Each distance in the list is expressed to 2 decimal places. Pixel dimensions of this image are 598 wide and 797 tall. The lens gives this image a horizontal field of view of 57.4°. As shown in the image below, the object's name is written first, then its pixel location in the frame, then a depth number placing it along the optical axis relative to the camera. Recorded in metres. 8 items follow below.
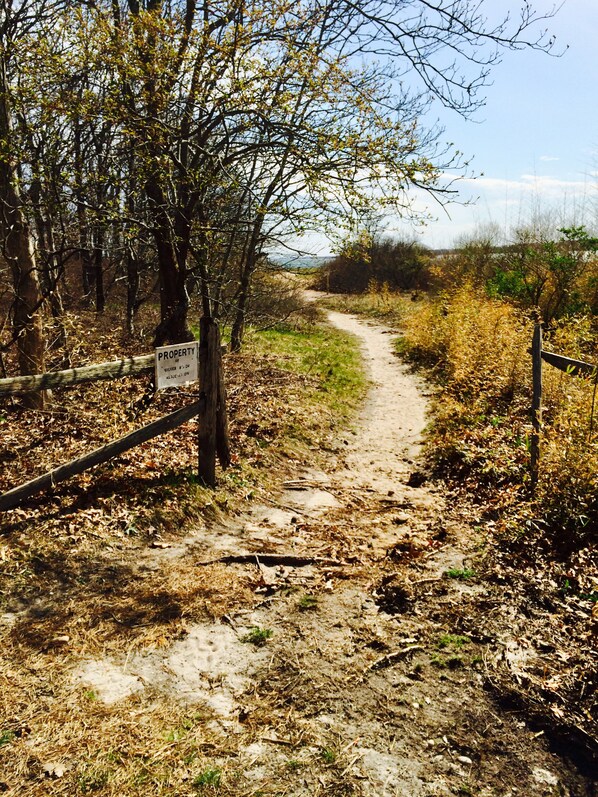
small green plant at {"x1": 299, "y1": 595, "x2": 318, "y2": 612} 4.39
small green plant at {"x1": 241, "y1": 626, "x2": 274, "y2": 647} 3.96
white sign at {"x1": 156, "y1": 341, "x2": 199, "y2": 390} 5.64
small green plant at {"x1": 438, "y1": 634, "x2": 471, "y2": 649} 3.88
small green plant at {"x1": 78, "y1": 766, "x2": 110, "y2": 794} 2.68
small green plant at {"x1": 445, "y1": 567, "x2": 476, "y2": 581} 4.73
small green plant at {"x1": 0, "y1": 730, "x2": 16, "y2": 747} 2.91
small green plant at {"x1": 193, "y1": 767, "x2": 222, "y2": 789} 2.74
